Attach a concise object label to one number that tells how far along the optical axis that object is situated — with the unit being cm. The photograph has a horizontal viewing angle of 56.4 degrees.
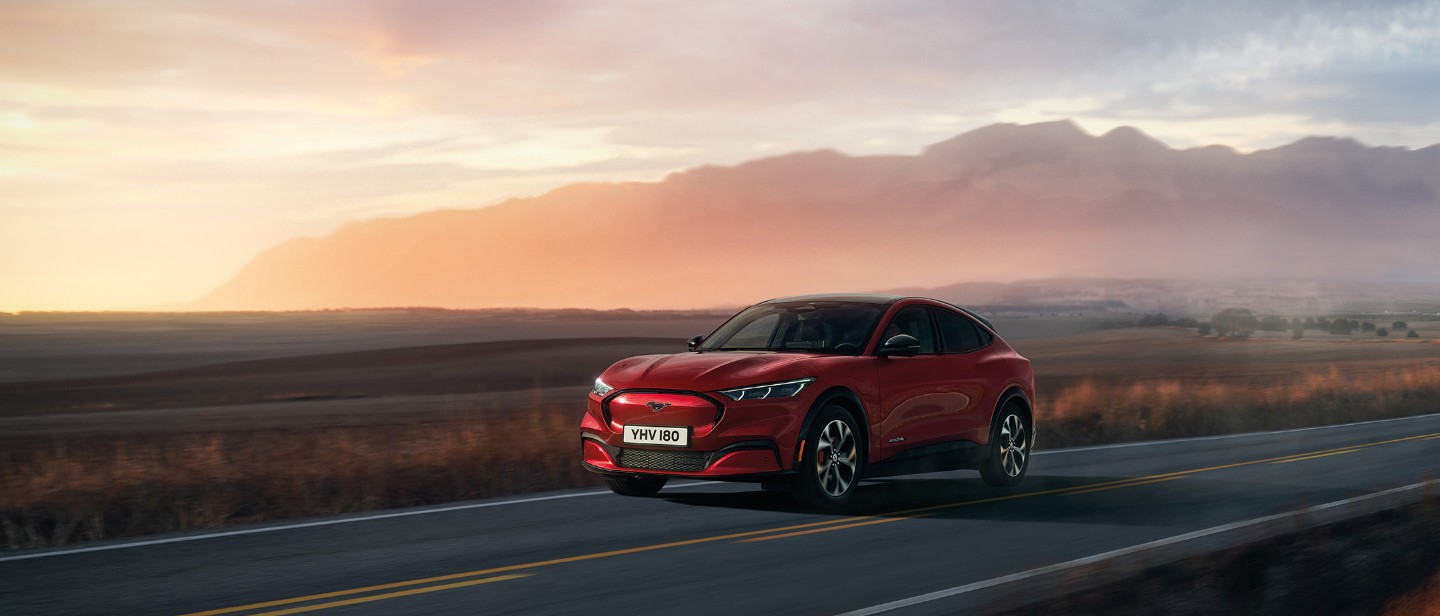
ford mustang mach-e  1025
